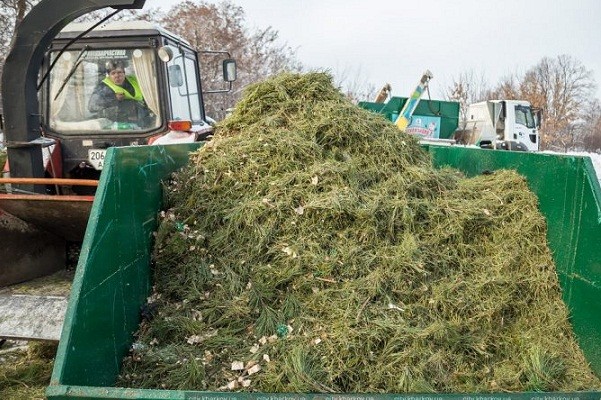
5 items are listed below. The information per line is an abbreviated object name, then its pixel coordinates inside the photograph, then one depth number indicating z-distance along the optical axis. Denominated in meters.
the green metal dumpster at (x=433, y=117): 12.06
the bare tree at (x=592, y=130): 55.34
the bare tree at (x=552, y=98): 38.97
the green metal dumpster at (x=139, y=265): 1.80
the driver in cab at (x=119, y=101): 4.85
